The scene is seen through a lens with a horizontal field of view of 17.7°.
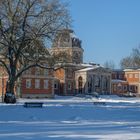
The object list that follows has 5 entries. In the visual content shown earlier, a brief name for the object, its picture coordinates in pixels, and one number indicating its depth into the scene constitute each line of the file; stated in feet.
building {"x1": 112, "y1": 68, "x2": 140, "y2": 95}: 424.46
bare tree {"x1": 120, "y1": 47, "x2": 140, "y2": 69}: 495.65
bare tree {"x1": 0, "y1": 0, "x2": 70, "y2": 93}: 162.20
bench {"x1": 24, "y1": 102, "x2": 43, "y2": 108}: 137.69
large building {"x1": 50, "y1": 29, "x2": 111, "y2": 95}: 357.41
